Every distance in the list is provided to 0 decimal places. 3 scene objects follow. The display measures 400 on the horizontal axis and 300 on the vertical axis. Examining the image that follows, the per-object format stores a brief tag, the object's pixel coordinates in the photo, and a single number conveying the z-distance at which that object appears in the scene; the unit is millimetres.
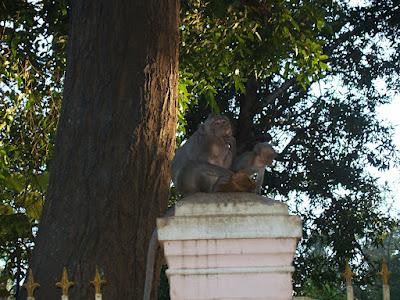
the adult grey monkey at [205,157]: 8888
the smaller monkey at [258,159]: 9094
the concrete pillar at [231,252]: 7693
